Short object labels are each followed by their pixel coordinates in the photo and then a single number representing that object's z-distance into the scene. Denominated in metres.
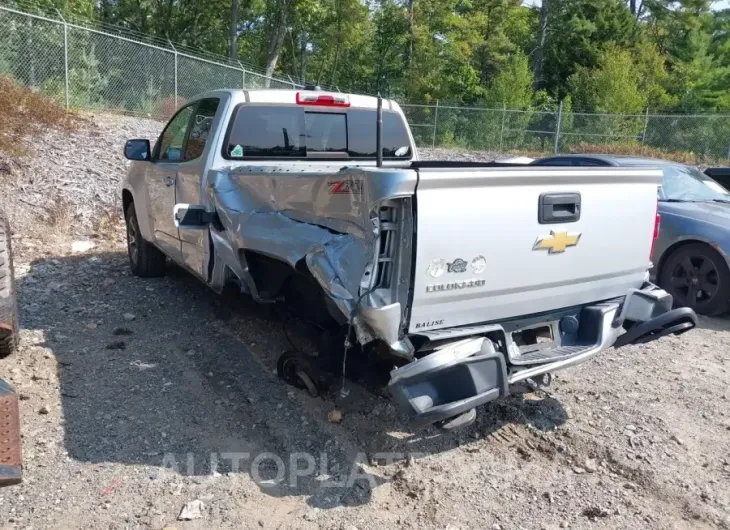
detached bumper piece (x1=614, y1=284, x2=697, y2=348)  4.02
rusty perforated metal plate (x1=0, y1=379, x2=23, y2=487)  2.74
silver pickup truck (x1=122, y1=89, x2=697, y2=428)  3.15
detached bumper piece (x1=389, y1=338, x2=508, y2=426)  3.09
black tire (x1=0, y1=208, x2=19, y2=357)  4.12
